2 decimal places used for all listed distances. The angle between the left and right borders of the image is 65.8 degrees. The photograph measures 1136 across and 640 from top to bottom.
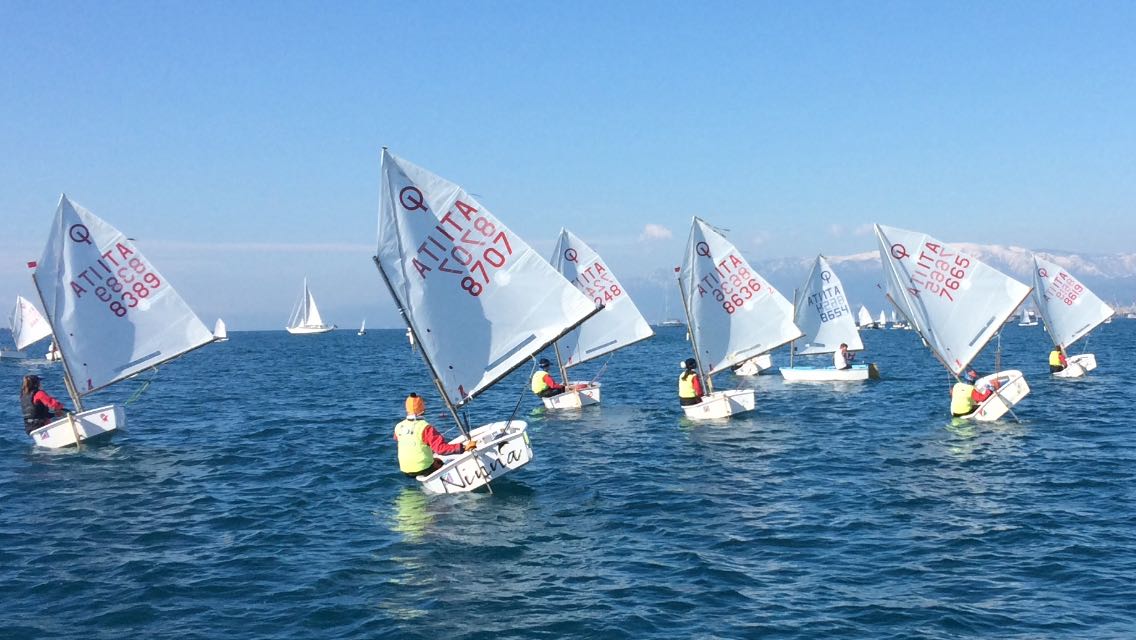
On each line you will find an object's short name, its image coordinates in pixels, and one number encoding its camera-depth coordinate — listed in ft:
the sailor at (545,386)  120.57
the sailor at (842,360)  156.56
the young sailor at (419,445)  64.80
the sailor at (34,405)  92.17
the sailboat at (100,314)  93.20
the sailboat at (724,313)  108.06
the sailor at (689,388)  107.55
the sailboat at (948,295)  101.81
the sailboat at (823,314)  175.11
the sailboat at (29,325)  288.71
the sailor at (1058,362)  156.04
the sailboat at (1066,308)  157.38
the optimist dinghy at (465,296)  65.16
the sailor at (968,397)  97.96
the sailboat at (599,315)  129.49
